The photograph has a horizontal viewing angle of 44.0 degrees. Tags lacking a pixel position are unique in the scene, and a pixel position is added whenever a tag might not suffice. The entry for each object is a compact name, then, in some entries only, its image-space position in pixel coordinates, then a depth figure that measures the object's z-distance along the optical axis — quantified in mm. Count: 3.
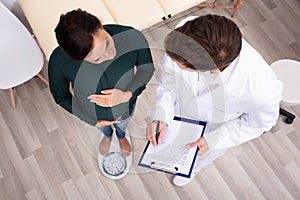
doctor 961
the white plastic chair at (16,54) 1666
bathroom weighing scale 1962
